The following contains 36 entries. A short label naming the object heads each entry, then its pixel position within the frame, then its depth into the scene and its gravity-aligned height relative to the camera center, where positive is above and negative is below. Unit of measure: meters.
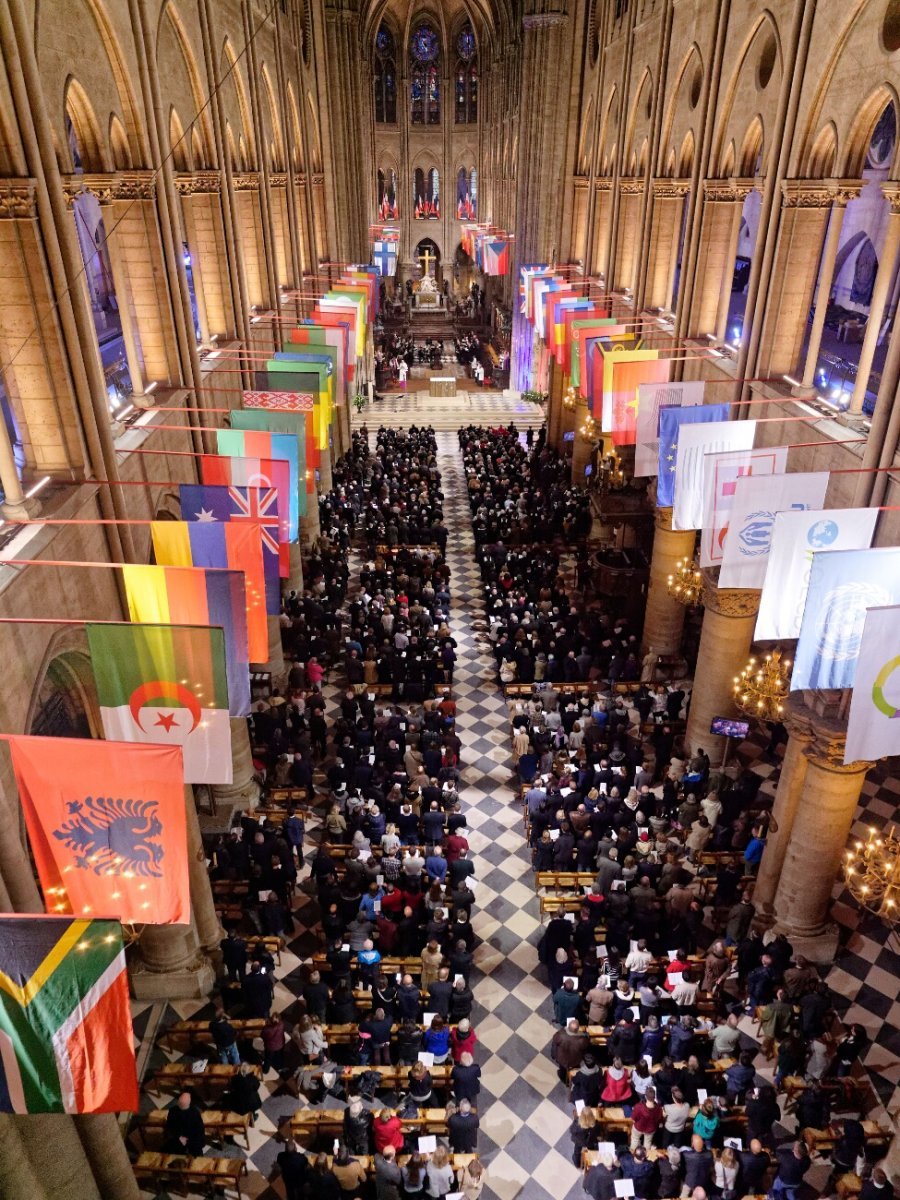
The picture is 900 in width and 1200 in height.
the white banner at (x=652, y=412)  15.41 -4.16
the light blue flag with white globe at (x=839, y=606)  9.18 -4.37
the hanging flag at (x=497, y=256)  41.41 -4.64
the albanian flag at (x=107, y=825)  6.71 -4.72
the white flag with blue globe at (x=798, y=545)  10.16 -4.16
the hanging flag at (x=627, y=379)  16.77 -3.99
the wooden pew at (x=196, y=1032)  10.95 -9.76
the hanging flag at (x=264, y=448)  12.85 -3.96
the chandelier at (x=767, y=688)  11.51 -6.43
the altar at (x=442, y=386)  43.50 -10.50
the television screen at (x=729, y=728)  14.28 -8.41
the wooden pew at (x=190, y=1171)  9.44 -9.77
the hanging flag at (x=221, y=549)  10.34 -4.23
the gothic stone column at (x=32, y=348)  9.44 -2.01
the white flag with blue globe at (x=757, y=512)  11.44 -4.33
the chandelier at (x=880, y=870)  8.52 -6.38
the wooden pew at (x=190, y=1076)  10.39 -9.74
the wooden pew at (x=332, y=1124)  10.03 -9.87
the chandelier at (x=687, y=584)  15.26 -6.81
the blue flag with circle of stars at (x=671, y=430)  14.19 -4.09
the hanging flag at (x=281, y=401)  15.51 -3.99
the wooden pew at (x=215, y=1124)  9.91 -9.79
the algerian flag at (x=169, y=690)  8.06 -4.50
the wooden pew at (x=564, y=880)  13.43 -9.93
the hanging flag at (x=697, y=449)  13.19 -4.09
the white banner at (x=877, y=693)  8.74 -5.01
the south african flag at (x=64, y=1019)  5.69 -5.14
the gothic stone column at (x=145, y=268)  13.16 -1.64
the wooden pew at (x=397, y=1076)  10.61 -9.92
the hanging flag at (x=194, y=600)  9.07 -4.20
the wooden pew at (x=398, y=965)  12.02 -9.90
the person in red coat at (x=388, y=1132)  9.55 -9.48
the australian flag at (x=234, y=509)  11.71 -4.30
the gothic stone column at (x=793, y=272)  13.94 -1.92
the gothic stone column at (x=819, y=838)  11.12 -8.41
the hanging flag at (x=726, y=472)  12.43 -4.16
